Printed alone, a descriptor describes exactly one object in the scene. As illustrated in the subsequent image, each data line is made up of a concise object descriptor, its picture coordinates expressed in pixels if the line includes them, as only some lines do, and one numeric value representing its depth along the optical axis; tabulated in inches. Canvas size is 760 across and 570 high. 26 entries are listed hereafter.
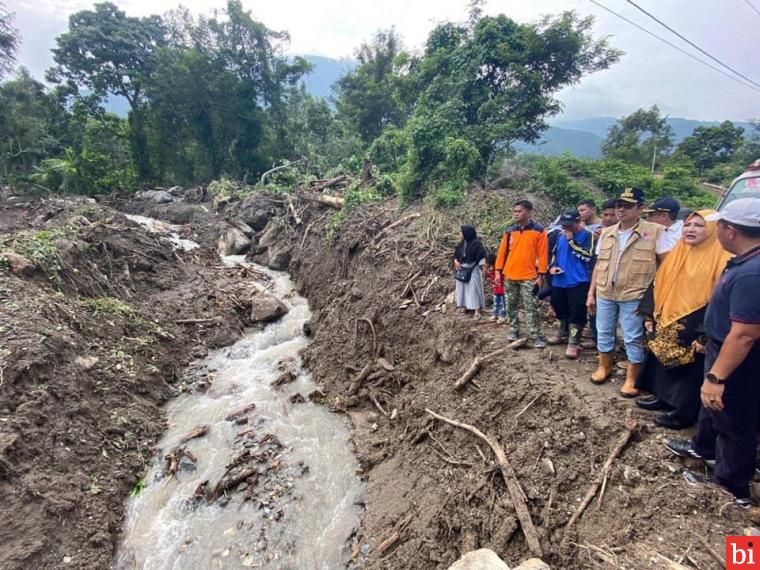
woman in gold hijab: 117.2
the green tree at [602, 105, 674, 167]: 928.3
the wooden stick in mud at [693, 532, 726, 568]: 85.5
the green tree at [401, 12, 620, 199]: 448.5
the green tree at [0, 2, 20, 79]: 651.5
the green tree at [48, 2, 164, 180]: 1018.1
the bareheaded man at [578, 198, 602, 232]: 194.2
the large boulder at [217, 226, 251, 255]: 628.4
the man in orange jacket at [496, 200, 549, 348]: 189.9
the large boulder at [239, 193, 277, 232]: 675.4
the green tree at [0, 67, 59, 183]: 832.9
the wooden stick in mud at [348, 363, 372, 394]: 272.5
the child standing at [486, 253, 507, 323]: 223.5
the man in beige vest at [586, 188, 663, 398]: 142.3
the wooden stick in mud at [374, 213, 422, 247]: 395.5
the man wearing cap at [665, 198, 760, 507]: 88.6
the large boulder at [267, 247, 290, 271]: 558.9
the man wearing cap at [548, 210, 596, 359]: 179.5
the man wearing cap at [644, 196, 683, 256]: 148.6
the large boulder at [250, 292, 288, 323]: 413.1
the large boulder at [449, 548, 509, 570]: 93.3
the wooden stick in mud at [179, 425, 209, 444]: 244.1
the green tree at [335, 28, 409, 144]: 973.2
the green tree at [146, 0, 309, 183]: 996.6
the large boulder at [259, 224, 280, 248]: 600.2
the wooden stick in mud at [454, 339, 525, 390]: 193.3
